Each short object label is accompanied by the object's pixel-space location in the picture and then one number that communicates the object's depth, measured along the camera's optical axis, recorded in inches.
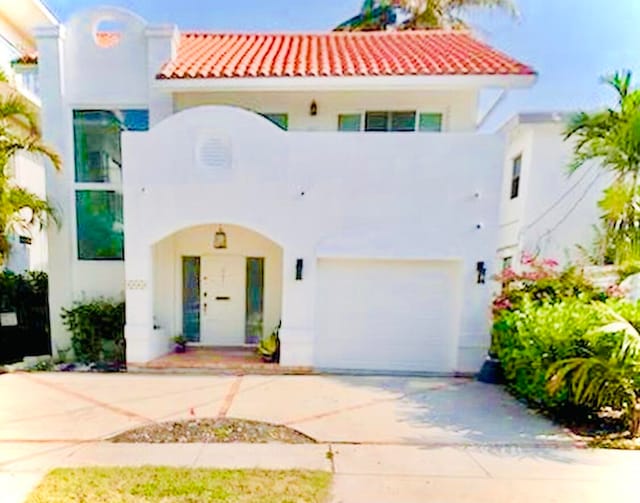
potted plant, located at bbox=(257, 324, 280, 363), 363.6
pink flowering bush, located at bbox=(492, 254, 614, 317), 320.5
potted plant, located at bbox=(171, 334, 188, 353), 393.7
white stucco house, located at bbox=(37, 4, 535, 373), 343.9
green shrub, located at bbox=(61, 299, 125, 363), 382.6
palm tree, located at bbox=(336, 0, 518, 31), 668.1
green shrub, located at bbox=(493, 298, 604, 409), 248.7
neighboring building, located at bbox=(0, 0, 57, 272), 463.5
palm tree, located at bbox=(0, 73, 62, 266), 338.3
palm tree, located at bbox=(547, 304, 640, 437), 220.1
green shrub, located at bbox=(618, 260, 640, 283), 273.7
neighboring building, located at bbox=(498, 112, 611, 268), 489.7
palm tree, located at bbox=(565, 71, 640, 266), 288.7
